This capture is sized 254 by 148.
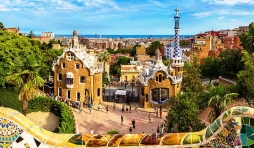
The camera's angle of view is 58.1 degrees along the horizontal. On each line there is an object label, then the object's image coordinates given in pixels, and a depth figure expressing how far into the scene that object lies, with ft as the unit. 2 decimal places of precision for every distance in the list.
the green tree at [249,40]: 94.10
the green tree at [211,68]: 108.18
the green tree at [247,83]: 60.54
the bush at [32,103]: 65.26
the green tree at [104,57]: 134.33
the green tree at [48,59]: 101.14
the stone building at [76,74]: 88.81
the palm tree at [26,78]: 49.31
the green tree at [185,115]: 48.35
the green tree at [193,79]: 74.84
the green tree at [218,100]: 46.02
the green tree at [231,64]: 96.78
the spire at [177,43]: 93.04
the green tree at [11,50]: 68.06
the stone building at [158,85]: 87.20
